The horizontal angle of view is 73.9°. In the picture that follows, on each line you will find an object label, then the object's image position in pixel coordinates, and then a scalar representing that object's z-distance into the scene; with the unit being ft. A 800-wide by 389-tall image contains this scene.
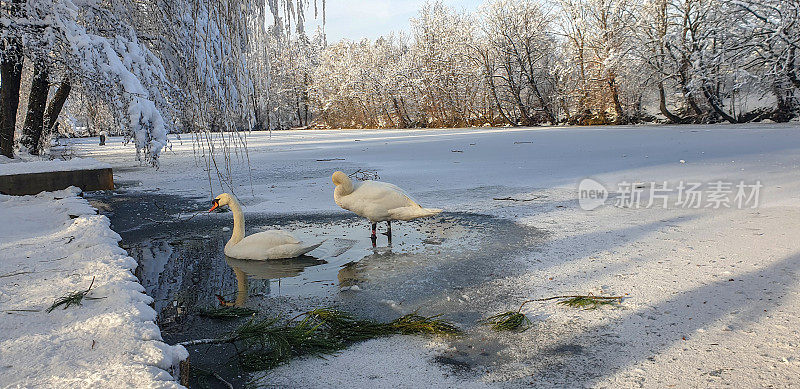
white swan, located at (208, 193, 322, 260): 15.93
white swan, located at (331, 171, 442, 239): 17.97
